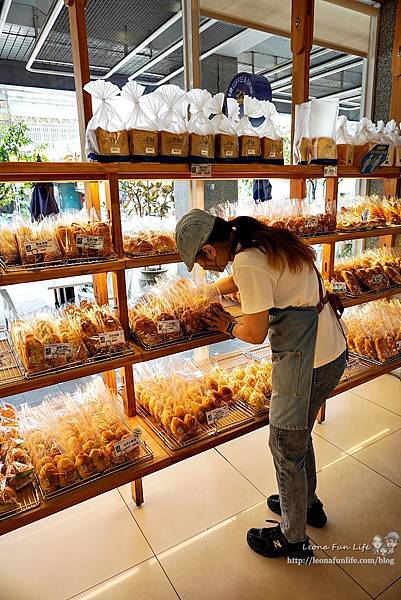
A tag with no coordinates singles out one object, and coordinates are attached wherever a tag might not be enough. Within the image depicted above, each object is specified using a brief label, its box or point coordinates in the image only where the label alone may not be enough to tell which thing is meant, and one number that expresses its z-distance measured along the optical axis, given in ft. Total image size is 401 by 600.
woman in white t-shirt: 4.81
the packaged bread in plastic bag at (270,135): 6.76
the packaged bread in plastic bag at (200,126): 5.96
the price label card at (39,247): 5.11
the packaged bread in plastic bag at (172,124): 5.67
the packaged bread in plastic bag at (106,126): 5.33
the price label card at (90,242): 5.40
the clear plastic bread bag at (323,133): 7.52
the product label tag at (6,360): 5.49
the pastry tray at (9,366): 5.18
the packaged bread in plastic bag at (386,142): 8.49
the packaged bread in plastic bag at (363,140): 8.14
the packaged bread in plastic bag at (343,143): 7.96
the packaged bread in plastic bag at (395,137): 8.76
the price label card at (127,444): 5.55
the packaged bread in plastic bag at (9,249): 5.16
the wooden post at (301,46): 7.80
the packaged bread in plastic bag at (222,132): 6.21
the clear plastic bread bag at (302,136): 7.66
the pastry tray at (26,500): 4.79
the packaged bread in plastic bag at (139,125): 5.52
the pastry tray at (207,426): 6.08
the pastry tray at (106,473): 5.07
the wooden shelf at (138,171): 4.83
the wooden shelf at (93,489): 4.79
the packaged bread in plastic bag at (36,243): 5.13
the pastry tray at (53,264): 5.06
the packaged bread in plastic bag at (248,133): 6.54
